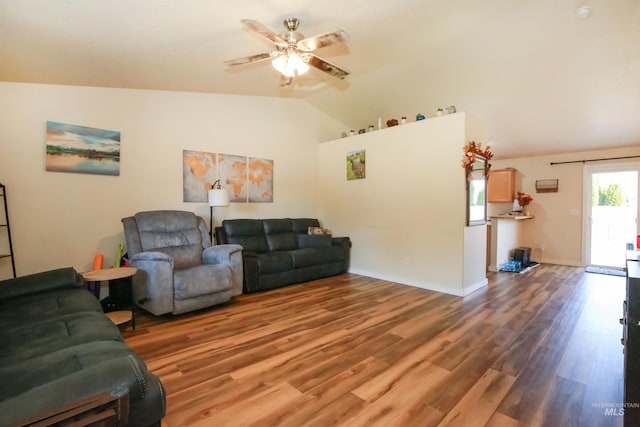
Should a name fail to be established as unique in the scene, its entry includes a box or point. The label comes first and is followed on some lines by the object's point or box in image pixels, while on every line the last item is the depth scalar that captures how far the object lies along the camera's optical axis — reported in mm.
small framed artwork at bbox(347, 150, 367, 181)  4863
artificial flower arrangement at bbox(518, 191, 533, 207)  6323
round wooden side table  2639
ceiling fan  2289
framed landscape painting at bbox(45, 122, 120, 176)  3215
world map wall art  4242
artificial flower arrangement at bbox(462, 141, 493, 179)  3656
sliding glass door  5430
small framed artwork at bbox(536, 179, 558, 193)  6203
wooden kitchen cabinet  6465
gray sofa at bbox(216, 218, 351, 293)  3977
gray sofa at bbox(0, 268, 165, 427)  820
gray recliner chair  2900
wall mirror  3830
